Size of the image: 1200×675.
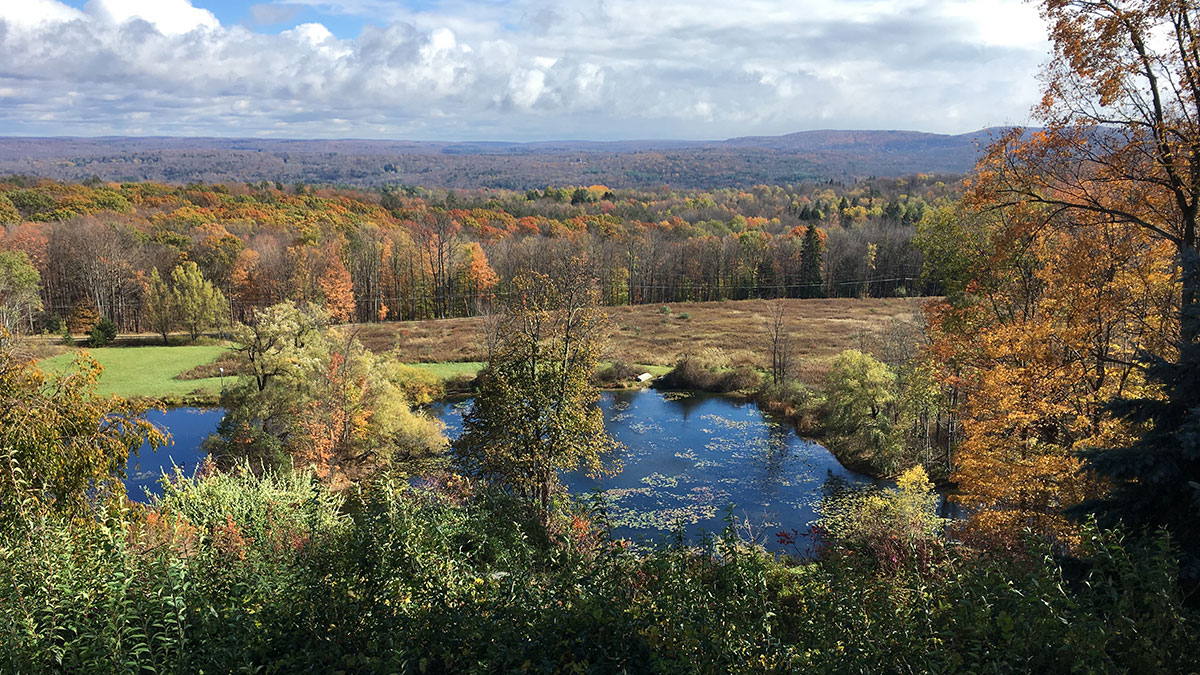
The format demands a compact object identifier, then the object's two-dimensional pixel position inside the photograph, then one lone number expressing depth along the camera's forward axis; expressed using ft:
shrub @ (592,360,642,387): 141.69
